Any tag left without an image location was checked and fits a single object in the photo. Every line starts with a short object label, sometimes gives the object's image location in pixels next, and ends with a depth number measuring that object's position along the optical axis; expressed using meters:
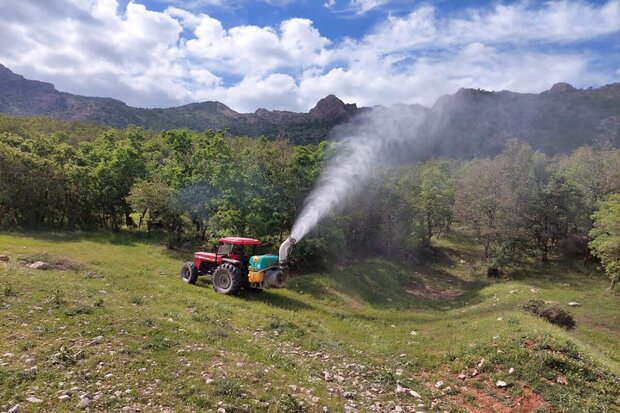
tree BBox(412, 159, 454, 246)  47.91
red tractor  19.91
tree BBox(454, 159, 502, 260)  41.88
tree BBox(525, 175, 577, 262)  43.25
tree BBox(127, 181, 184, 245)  34.53
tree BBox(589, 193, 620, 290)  28.81
